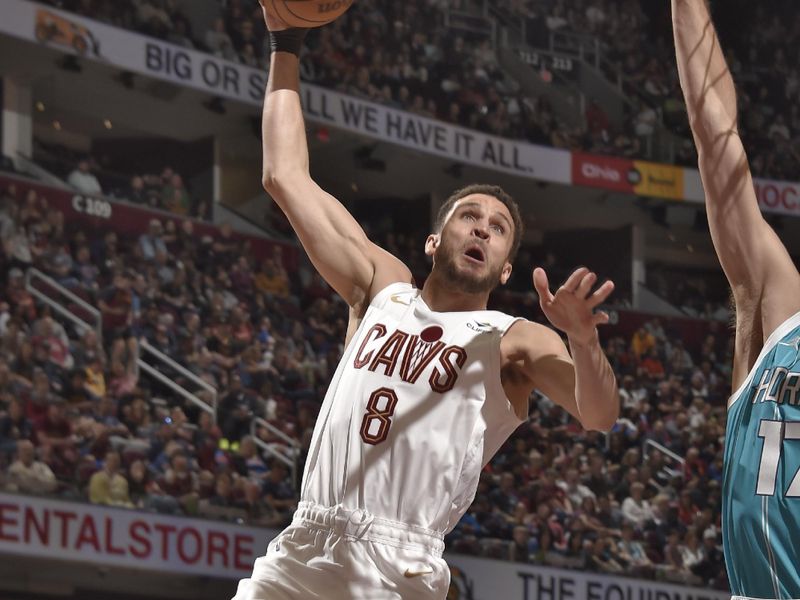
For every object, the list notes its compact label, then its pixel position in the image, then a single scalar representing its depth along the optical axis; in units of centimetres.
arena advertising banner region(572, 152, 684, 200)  1898
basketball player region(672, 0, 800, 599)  262
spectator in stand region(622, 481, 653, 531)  1408
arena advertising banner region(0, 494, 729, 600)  1022
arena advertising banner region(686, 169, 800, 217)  1942
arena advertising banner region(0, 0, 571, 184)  1454
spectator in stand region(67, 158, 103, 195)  1463
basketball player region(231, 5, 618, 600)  365
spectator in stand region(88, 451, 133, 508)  1050
